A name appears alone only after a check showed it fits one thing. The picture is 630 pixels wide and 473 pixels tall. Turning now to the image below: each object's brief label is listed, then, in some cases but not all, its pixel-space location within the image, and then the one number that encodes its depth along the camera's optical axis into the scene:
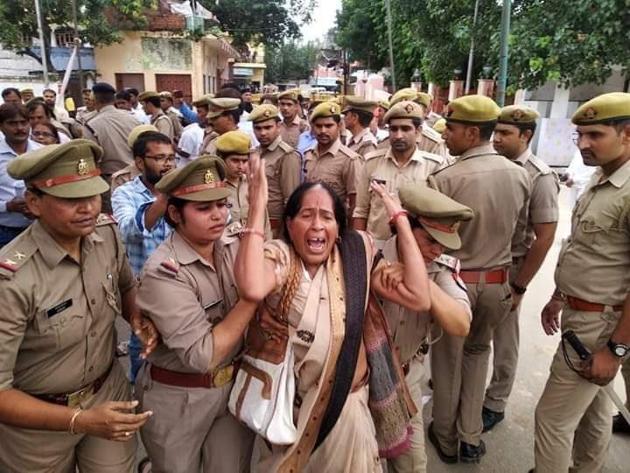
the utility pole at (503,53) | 5.44
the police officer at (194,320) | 1.72
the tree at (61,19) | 15.32
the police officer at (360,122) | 5.41
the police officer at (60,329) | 1.61
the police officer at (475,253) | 2.64
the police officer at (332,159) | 4.44
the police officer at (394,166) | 3.60
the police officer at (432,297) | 1.93
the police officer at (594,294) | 2.15
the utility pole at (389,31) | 12.77
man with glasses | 2.96
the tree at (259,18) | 26.09
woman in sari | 1.76
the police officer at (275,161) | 4.38
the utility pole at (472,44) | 10.55
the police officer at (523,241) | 2.98
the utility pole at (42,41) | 14.07
